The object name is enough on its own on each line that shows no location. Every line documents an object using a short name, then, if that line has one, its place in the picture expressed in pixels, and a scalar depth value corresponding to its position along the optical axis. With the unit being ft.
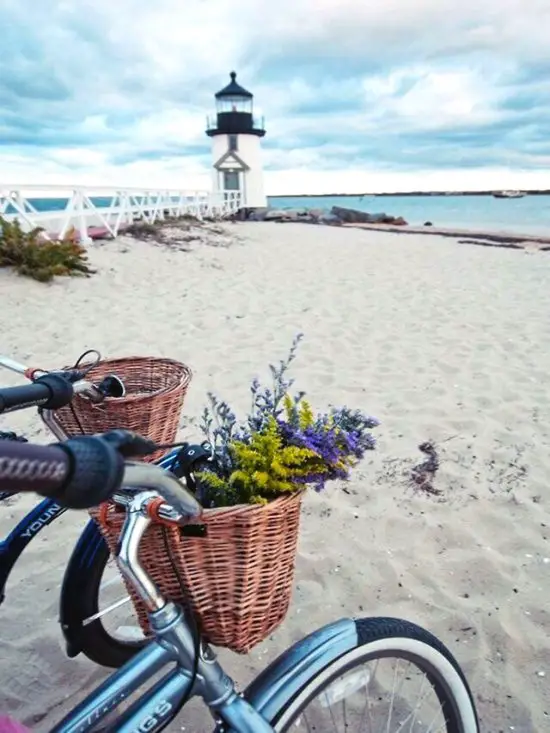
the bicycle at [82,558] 5.08
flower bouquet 4.09
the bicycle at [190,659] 2.73
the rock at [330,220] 89.56
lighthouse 94.02
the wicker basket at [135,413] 5.55
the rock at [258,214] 87.25
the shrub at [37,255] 26.17
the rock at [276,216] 86.58
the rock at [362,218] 95.09
